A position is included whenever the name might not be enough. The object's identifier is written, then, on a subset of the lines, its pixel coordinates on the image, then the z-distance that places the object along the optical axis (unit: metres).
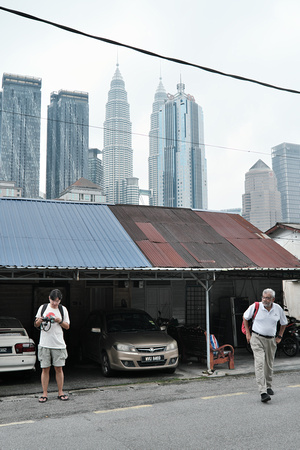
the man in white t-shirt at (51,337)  7.71
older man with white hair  7.49
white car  9.27
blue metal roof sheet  10.21
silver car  10.12
